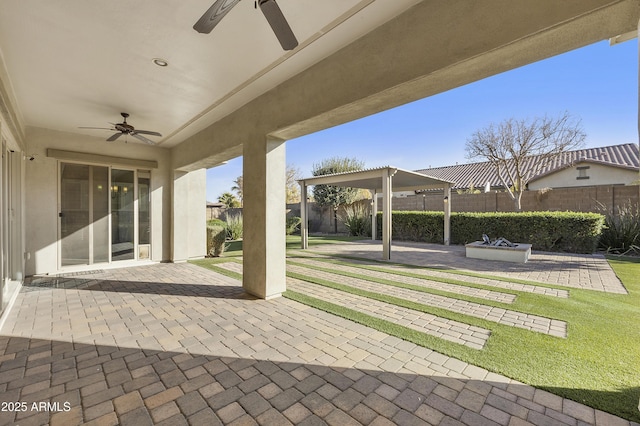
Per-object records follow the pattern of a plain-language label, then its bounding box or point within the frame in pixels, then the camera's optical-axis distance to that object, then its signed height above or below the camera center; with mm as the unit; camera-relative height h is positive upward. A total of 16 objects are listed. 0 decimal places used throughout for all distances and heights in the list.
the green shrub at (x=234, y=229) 11281 -694
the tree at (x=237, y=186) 27409 +2674
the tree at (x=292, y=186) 26188 +2519
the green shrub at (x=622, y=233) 7547 -638
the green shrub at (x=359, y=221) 13453 -478
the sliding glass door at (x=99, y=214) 5914 -21
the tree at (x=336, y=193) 16516 +1161
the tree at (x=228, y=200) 20688 +965
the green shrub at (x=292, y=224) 14375 -664
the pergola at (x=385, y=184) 7715 +1034
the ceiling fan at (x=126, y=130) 4670 +1436
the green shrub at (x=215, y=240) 7887 -797
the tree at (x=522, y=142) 11305 +3030
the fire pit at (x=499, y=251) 6824 -1034
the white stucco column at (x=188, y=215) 7031 -68
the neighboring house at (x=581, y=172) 12727 +1990
